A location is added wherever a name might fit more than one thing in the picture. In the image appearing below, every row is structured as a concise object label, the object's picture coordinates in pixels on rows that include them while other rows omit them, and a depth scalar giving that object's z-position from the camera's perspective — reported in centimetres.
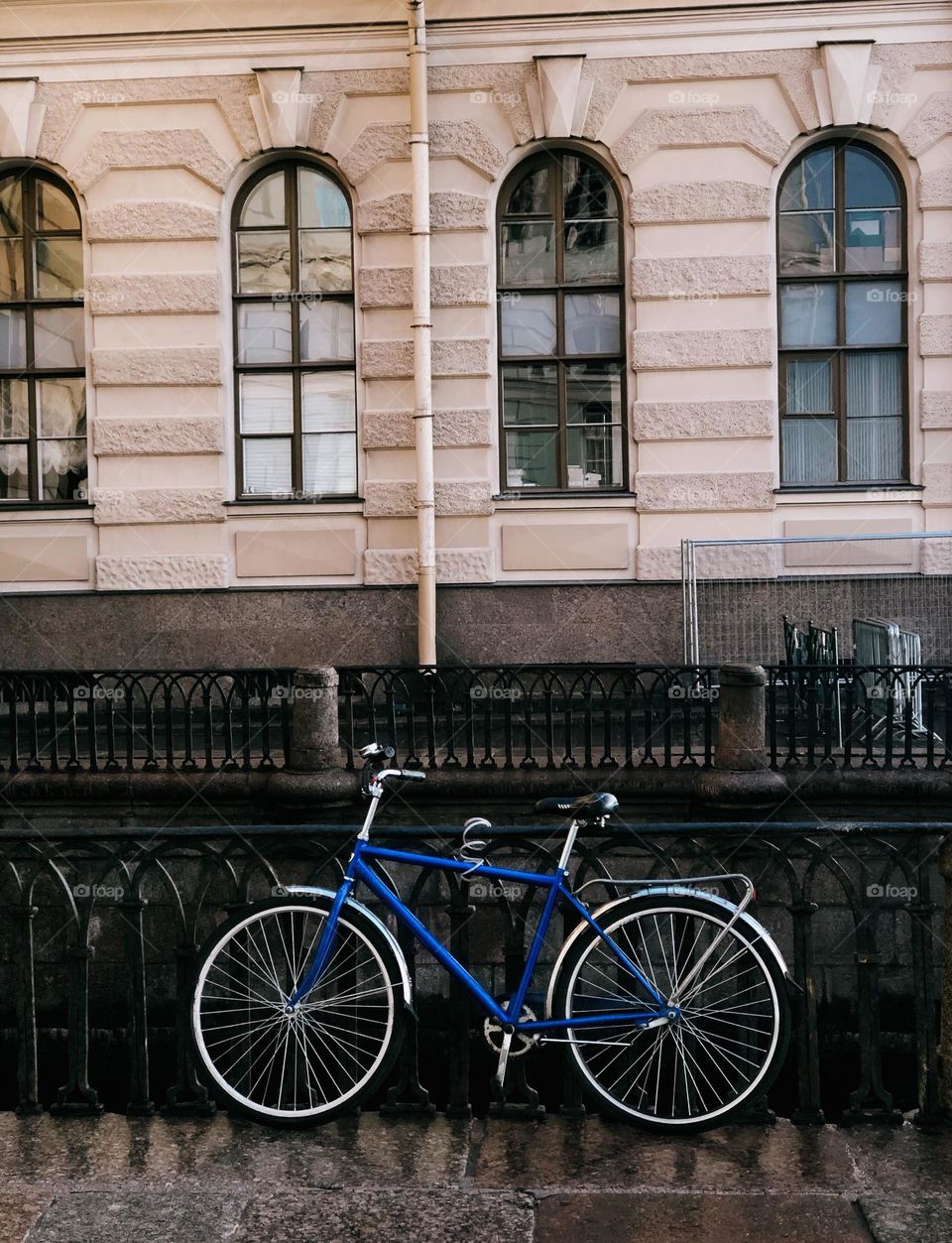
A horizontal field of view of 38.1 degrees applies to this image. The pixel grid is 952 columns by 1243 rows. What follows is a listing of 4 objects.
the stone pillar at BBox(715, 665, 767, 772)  834
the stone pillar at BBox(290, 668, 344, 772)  863
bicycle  452
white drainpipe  1235
